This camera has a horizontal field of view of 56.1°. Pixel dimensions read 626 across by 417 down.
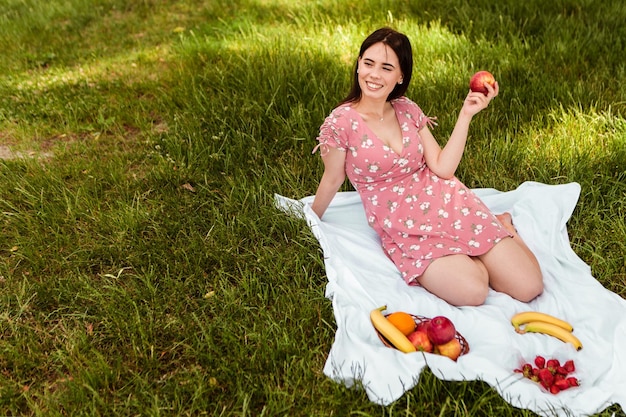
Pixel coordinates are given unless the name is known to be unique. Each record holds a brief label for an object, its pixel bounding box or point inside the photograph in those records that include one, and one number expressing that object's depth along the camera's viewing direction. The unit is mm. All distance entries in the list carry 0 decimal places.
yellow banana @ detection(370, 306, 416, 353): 2686
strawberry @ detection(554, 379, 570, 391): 2516
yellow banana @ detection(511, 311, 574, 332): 2904
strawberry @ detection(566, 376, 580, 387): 2533
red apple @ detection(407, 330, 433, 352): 2682
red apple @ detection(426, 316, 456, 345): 2666
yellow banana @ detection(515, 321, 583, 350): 2800
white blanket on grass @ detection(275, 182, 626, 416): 2521
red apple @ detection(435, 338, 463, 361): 2658
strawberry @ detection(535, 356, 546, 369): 2641
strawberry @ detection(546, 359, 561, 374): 2595
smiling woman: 3082
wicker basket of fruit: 2666
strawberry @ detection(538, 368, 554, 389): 2527
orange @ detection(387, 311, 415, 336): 2800
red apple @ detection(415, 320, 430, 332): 2762
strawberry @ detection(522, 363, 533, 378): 2576
